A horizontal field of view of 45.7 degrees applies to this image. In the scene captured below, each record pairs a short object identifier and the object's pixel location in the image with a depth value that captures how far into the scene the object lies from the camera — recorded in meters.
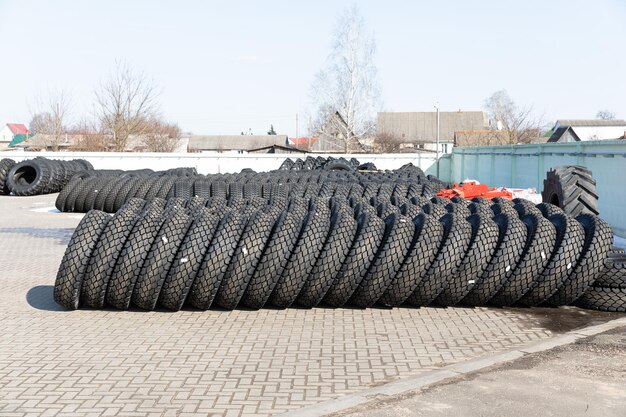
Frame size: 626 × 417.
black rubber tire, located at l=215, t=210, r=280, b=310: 8.09
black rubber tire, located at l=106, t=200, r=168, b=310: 8.11
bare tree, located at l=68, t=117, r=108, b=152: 66.61
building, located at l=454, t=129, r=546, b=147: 59.50
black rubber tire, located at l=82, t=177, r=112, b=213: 21.58
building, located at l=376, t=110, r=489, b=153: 94.78
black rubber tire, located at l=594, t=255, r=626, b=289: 8.38
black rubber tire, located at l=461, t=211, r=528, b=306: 8.30
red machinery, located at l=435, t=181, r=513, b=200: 17.03
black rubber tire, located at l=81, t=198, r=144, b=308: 8.15
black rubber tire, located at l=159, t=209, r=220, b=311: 8.03
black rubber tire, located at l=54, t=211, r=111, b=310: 8.20
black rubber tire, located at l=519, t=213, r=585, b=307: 8.27
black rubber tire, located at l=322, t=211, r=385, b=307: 8.20
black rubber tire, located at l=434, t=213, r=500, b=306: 8.27
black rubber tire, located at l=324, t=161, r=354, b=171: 31.28
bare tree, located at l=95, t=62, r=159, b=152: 61.91
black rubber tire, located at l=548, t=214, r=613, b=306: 8.27
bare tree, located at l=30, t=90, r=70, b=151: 69.56
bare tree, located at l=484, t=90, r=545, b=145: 58.77
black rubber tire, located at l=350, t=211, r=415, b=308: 8.16
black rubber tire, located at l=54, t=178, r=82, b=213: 21.80
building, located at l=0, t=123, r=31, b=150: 158.50
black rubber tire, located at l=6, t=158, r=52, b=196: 29.14
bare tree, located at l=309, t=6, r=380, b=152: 60.78
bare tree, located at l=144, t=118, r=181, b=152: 68.12
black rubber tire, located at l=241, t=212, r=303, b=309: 8.12
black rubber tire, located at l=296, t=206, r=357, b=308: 8.17
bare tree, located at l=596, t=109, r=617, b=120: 142.25
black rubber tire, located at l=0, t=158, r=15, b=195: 30.20
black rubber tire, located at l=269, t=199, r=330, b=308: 8.16
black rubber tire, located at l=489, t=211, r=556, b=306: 8.28
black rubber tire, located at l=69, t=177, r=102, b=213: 21.72
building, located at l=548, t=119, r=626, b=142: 76.75
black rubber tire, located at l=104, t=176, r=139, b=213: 21.17
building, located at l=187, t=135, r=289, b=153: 115.44
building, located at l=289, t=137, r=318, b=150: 73.76
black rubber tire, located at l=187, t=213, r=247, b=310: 8.06
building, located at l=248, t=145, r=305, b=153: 69.92
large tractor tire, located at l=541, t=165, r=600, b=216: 13.25
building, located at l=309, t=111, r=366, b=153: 61.34
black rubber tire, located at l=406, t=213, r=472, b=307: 8.18
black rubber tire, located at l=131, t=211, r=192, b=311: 8.05
